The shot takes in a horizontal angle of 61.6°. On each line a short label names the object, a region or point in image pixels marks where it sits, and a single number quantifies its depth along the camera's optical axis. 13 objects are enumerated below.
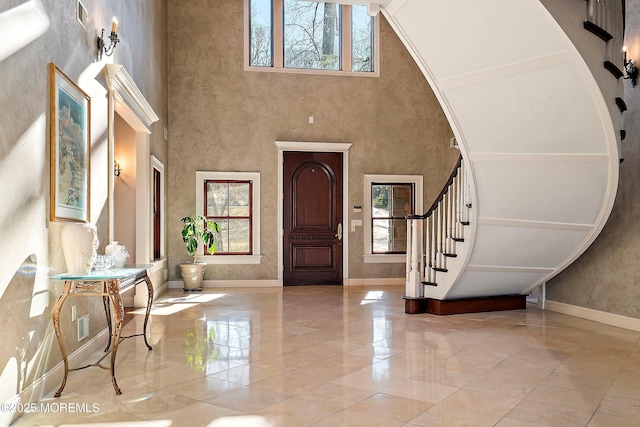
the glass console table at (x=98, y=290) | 3.36
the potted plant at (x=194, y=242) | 8.98
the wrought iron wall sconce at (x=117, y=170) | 7.61
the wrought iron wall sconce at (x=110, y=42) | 4.75
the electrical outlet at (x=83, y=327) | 4.14
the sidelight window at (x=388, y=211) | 10.06
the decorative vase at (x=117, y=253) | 4.40
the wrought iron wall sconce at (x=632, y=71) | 5.76
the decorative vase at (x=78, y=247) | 3.67
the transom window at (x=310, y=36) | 9.89
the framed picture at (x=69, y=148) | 3.57
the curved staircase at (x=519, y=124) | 4.30
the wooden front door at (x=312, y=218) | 9.90
